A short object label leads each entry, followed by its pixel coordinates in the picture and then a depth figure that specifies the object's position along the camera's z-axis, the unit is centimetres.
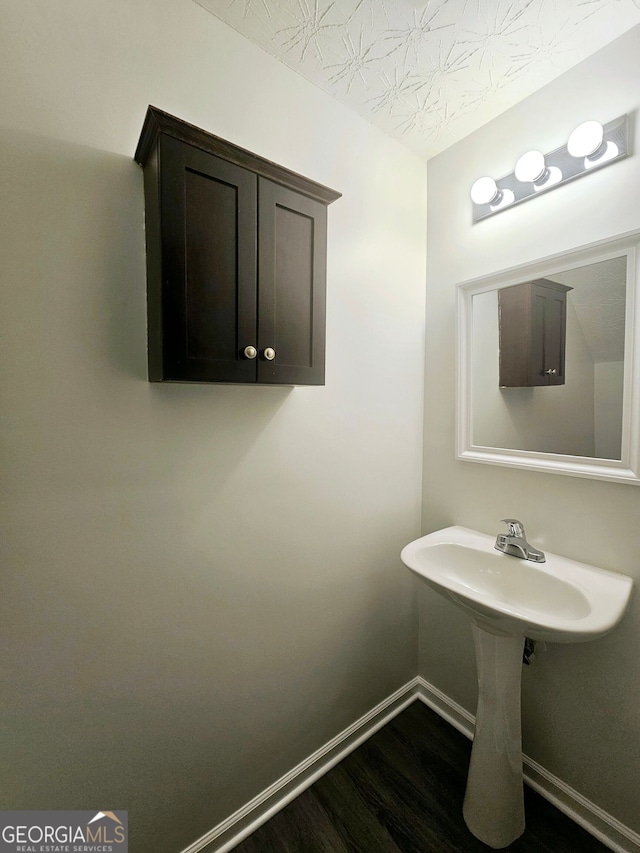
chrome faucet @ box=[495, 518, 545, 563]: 131
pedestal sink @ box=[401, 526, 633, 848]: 112
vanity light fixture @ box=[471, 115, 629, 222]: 114
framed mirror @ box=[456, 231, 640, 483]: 116
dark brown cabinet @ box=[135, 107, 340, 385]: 87
